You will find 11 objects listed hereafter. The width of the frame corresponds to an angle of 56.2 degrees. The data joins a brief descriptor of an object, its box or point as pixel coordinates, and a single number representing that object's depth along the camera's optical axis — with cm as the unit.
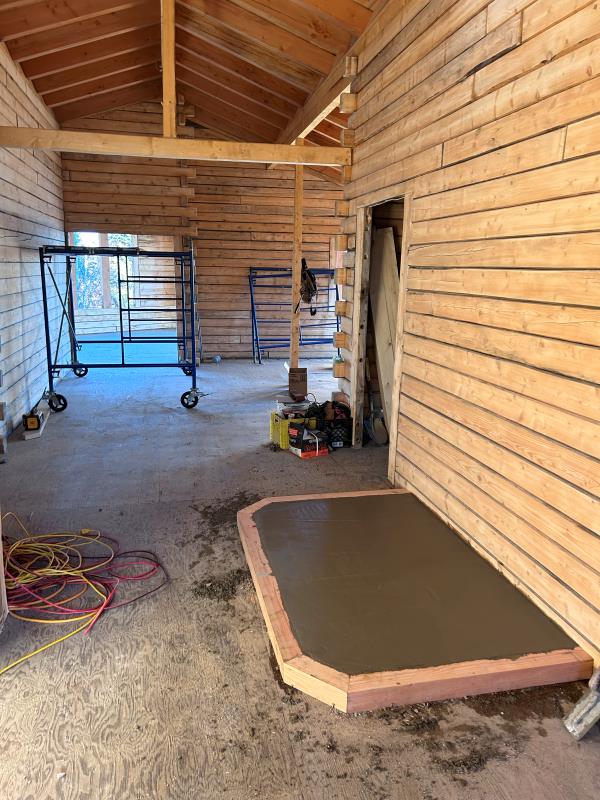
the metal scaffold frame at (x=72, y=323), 664
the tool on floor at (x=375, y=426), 550
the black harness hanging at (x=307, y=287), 787
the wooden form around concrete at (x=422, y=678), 215
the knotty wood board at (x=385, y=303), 520
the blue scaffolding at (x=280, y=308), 1048
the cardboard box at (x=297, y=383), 740
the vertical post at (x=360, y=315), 504
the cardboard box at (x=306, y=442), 513
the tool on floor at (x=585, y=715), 201
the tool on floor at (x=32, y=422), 561
